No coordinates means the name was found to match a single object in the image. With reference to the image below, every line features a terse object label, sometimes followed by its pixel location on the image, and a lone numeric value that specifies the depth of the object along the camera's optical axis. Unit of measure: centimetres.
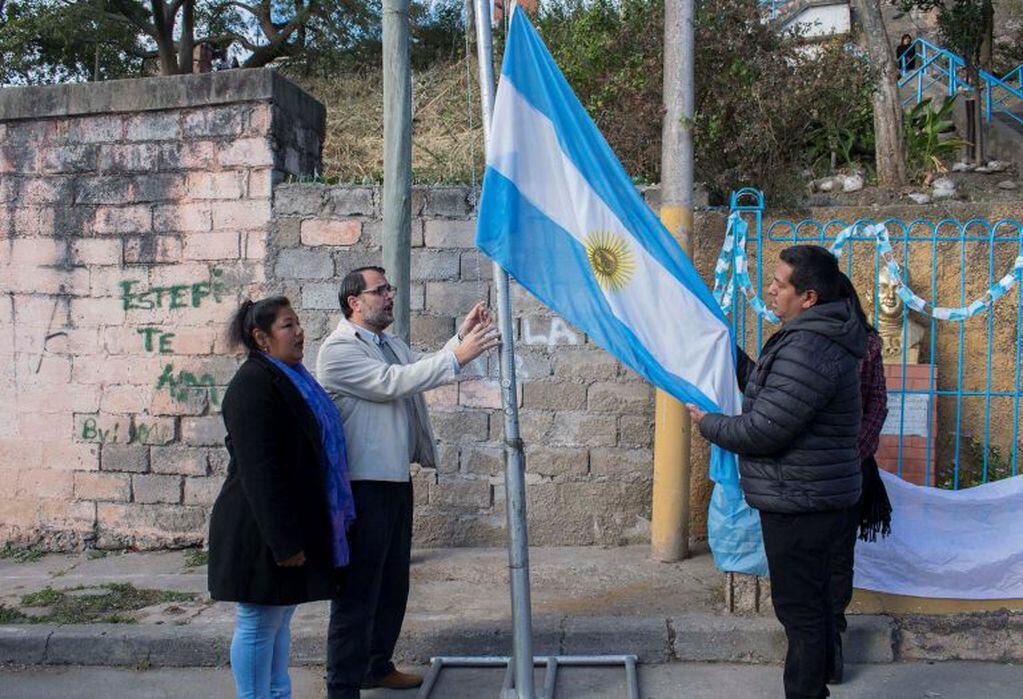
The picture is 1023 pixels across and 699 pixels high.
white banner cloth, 474
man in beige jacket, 383
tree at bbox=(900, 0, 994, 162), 1258
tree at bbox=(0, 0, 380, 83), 1650
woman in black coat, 342
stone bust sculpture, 598
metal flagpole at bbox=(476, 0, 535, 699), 384
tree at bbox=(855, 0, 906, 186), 920
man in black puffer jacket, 334
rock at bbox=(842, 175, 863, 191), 1005
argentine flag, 371
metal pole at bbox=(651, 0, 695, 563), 560
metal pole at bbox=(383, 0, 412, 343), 567
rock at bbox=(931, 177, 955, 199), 927
